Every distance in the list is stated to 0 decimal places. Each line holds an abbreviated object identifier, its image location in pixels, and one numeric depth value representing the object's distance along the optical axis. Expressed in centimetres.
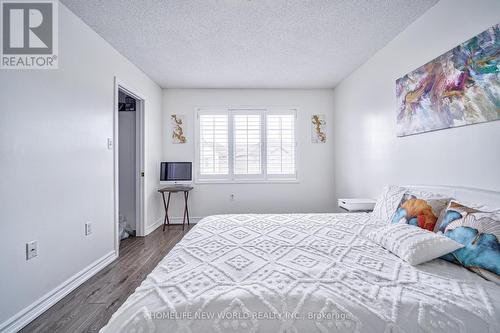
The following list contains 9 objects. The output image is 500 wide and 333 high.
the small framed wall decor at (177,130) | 418
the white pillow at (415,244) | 120
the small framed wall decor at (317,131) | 421
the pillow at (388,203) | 196
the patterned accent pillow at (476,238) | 109
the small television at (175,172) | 394
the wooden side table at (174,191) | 372
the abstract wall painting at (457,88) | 152
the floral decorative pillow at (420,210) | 154
